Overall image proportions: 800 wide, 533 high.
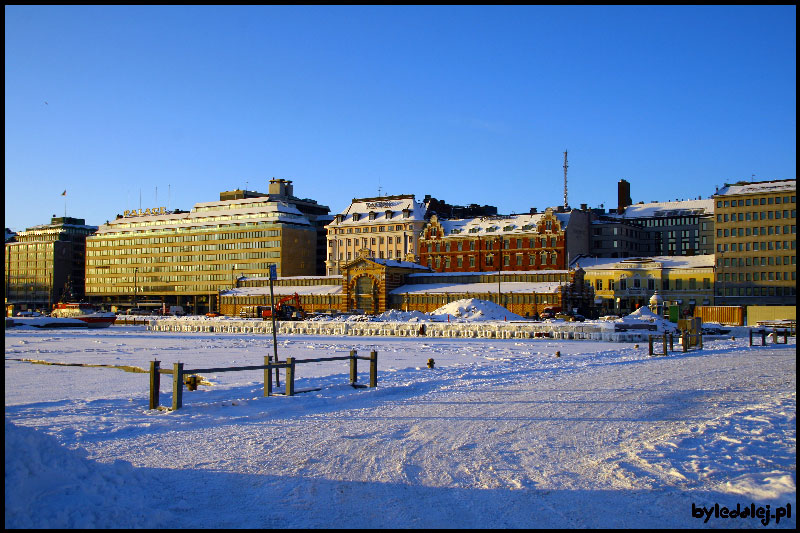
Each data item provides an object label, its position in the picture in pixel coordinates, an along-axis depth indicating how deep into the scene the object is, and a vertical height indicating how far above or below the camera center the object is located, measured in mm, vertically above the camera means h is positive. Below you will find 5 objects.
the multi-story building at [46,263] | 173500 +3365
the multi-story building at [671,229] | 132500 +9499
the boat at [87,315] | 93500 -4954
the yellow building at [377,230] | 123812 +8516
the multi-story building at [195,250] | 138125 +5527
